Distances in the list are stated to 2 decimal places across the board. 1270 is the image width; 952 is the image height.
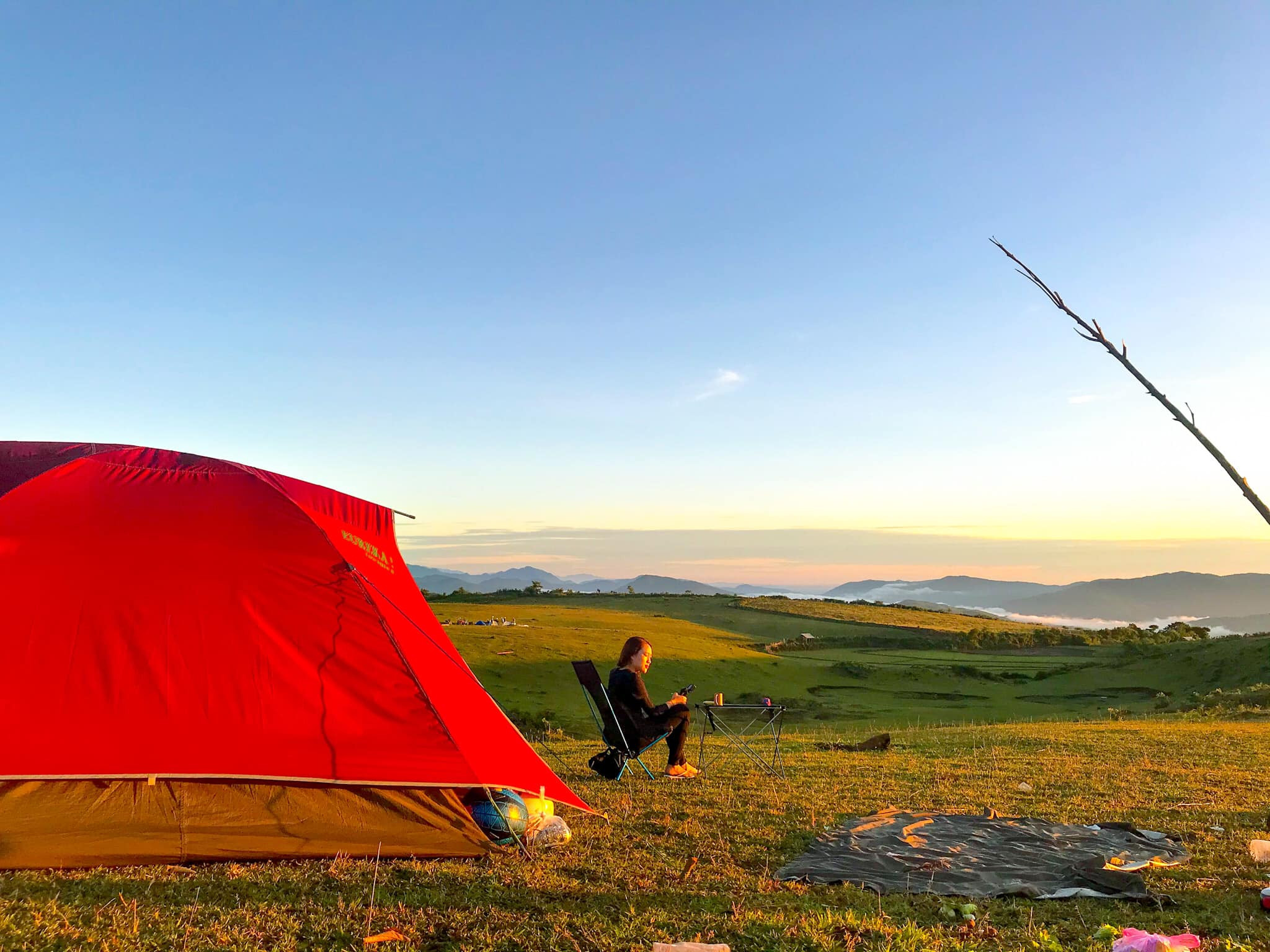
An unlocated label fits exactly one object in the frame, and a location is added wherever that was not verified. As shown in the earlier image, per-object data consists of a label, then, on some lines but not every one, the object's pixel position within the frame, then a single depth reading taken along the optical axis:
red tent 5.77
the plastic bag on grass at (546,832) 6.46
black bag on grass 9.80
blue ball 6.47
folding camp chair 9.65
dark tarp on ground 5.66
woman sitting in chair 9.74
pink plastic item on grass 4.21
